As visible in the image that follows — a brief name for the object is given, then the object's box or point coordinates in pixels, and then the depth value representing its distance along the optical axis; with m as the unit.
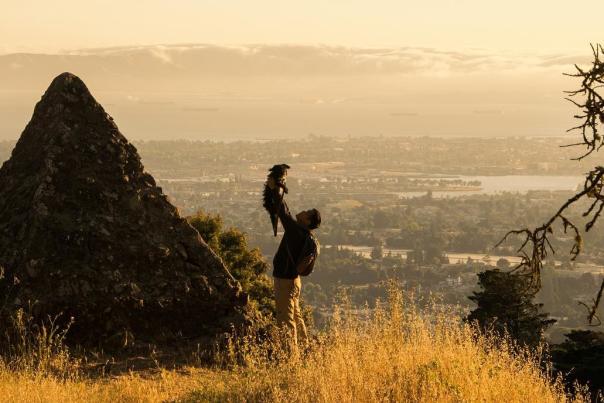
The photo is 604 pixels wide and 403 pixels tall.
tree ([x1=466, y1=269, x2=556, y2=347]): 26.53
